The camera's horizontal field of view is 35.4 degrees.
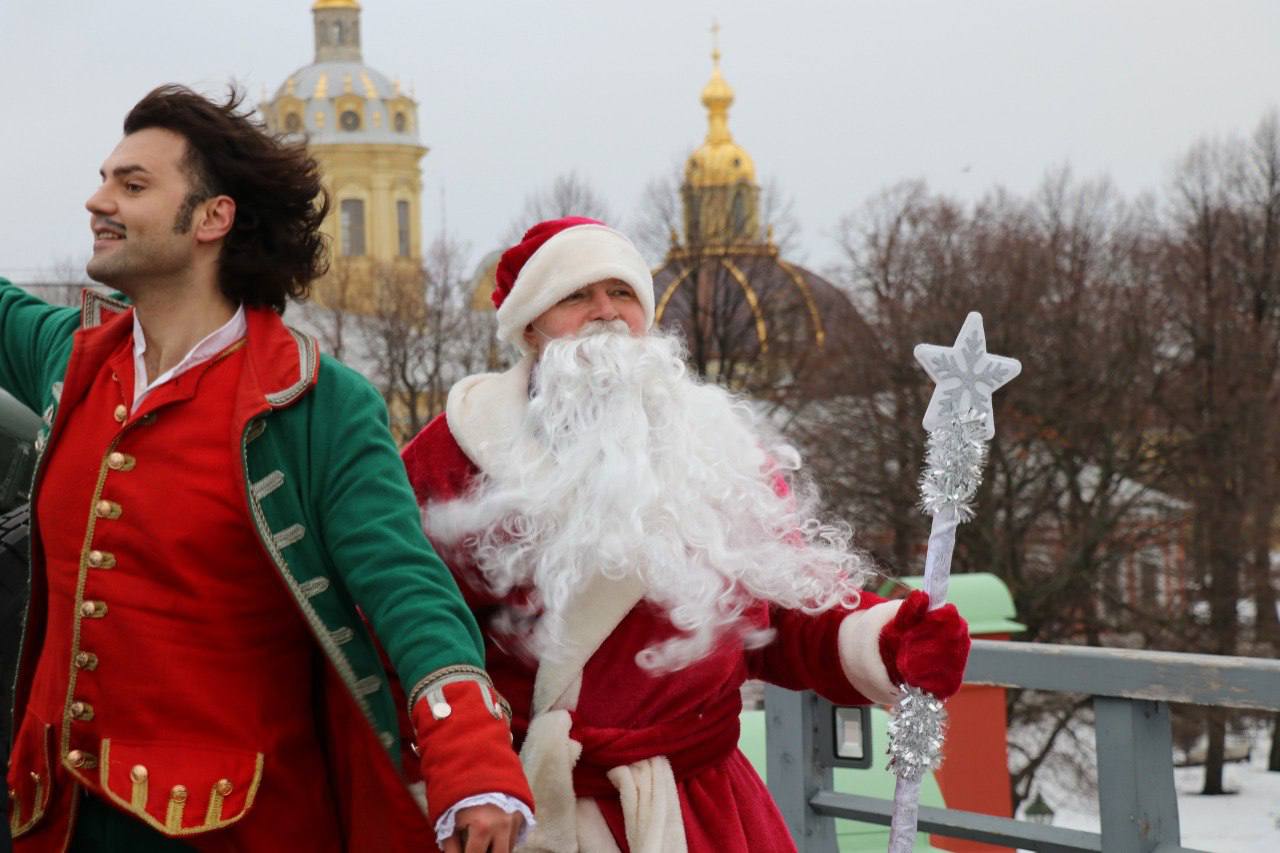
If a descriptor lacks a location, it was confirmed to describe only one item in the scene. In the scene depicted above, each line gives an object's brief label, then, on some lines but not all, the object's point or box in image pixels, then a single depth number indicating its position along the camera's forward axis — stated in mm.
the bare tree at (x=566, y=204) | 37844
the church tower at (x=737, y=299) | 36688
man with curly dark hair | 2752
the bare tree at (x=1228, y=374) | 31594
